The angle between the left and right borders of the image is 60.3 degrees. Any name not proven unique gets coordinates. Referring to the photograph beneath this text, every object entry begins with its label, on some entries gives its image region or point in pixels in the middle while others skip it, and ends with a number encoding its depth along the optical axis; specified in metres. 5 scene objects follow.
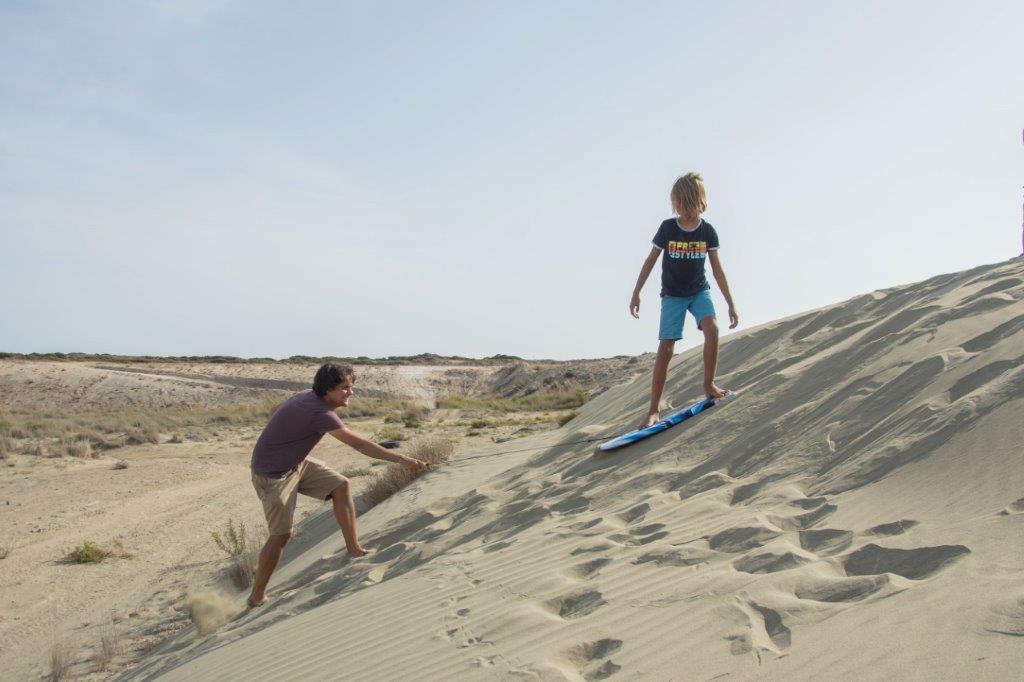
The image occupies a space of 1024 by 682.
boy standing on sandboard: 6.29
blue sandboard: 6.66
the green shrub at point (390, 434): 17.95
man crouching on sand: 5.66
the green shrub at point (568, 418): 12.41
